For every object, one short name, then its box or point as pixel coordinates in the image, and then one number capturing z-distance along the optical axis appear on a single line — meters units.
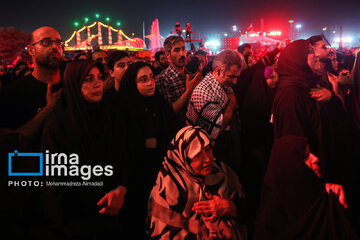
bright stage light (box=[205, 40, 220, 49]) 77.62
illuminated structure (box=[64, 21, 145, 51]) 81.96
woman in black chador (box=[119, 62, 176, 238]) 3.19
